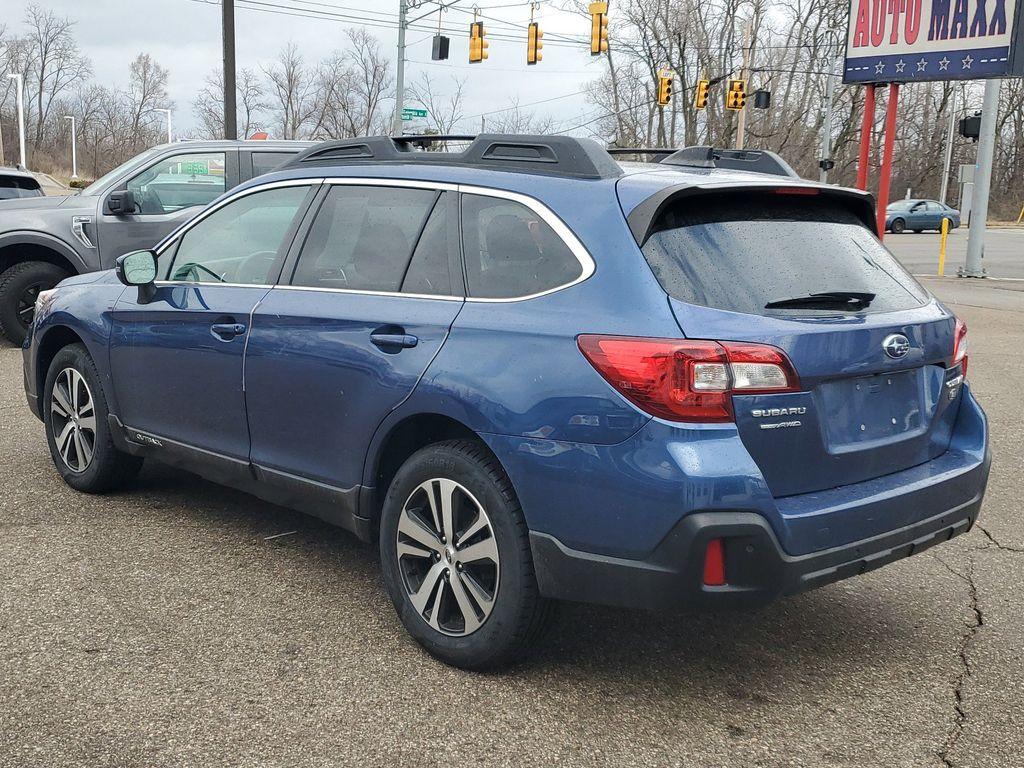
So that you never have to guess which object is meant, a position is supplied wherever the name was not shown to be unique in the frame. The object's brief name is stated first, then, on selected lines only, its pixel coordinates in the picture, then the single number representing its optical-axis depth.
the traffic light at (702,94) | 33.94
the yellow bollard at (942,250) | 22.75
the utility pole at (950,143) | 61.62
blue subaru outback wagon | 3.02
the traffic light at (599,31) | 26.58
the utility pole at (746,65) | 45.75
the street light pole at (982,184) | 19.88
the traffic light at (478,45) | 28.77
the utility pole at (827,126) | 40.72
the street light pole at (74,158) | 73.38
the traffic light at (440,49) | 27.86
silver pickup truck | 10.18
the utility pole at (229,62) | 21.16
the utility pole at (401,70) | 31.74
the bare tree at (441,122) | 57.28
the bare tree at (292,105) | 66.12
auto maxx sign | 15.66
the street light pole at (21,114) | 64.12
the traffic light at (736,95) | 35.78
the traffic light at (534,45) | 28.41
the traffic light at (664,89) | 33.05
